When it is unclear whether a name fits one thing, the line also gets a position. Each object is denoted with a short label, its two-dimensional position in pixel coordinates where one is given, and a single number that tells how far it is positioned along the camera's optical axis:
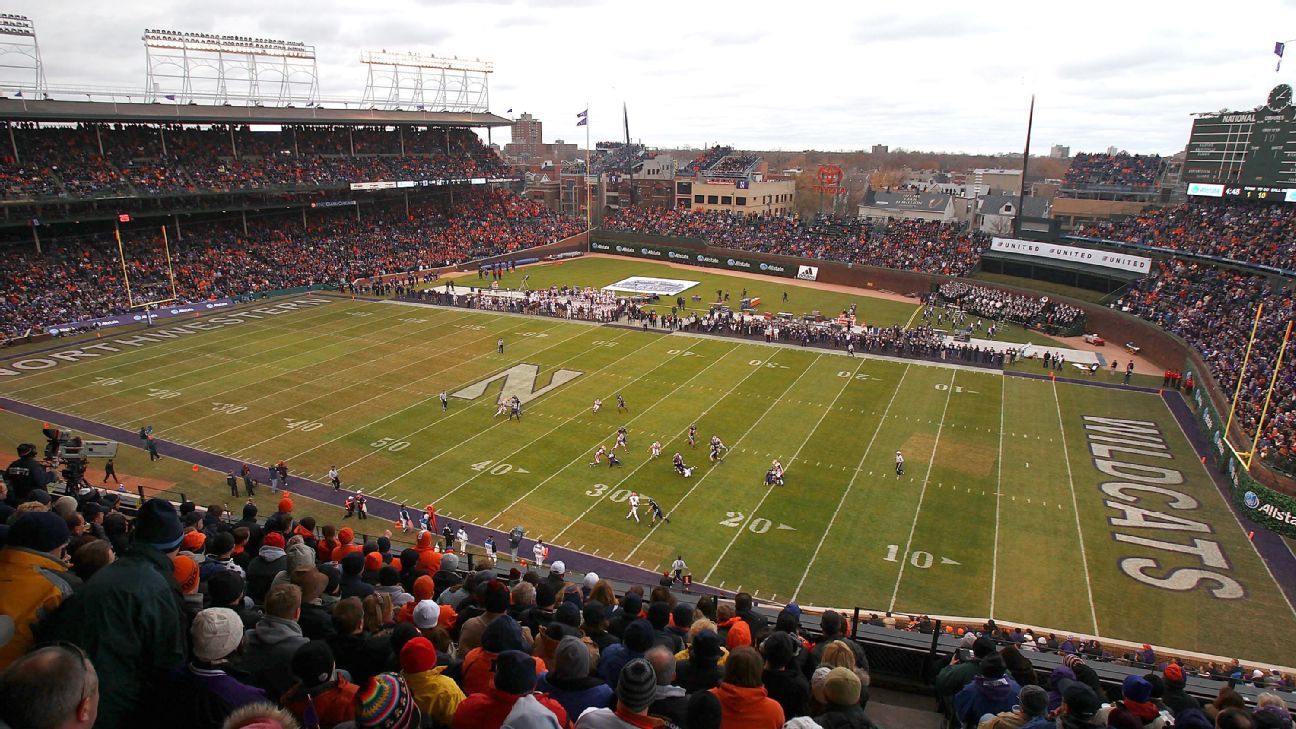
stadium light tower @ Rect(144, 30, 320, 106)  62.84
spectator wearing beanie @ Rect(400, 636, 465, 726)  5.75
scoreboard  46.59
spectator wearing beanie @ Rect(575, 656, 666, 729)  4.98
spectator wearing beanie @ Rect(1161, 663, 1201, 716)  7.71
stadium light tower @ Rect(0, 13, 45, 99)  53.31
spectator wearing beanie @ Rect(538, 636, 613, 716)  5.66
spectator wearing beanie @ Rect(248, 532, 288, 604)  8.64
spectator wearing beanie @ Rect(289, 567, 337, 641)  6.44
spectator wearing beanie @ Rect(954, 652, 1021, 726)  7.02
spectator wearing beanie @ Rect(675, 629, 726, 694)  6.34
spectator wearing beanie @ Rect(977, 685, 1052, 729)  6.08
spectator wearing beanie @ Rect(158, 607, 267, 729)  4.80
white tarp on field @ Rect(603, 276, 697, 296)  64.93
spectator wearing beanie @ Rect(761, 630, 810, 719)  6.12
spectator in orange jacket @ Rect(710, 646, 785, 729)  5.33
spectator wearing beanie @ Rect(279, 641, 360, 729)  5.23
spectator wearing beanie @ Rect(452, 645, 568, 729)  4.91
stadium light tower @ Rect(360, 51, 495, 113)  79.69
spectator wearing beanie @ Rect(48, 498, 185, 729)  4.71
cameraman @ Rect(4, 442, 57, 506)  11.58
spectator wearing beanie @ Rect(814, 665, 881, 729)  5.54
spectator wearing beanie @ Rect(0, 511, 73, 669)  4.99
